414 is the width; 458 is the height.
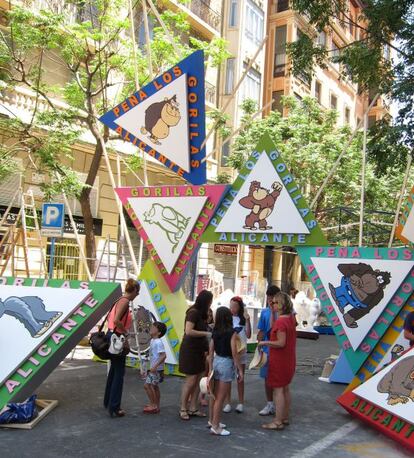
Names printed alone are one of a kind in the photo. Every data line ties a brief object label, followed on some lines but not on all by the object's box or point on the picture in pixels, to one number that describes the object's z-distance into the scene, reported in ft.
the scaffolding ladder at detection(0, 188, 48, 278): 37.73
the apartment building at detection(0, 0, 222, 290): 54.29
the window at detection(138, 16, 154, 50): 61.90
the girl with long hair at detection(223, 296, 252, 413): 24.63
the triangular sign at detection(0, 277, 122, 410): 21.83
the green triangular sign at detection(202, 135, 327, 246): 28.68
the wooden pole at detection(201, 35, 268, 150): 31.04
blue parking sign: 36.04
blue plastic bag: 20.11
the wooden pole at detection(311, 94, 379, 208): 29.49
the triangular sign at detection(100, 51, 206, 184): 30.81
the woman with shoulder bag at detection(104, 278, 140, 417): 21.91
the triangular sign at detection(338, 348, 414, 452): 19.52
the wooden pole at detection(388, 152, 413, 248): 30.28
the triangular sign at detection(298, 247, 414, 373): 26.84
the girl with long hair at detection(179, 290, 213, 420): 22.11
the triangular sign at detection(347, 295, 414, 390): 26.20
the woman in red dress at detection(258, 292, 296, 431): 21.39
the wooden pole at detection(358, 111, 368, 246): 28.88
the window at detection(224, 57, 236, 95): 90.68
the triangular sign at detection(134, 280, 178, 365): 31.60
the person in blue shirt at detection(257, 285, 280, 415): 23.88
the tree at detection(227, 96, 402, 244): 71.26
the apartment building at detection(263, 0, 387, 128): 101.96
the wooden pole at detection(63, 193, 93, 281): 40.05
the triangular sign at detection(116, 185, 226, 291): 31.17
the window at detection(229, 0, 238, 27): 91.66
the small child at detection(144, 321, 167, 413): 22.13
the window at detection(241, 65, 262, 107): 92.99
